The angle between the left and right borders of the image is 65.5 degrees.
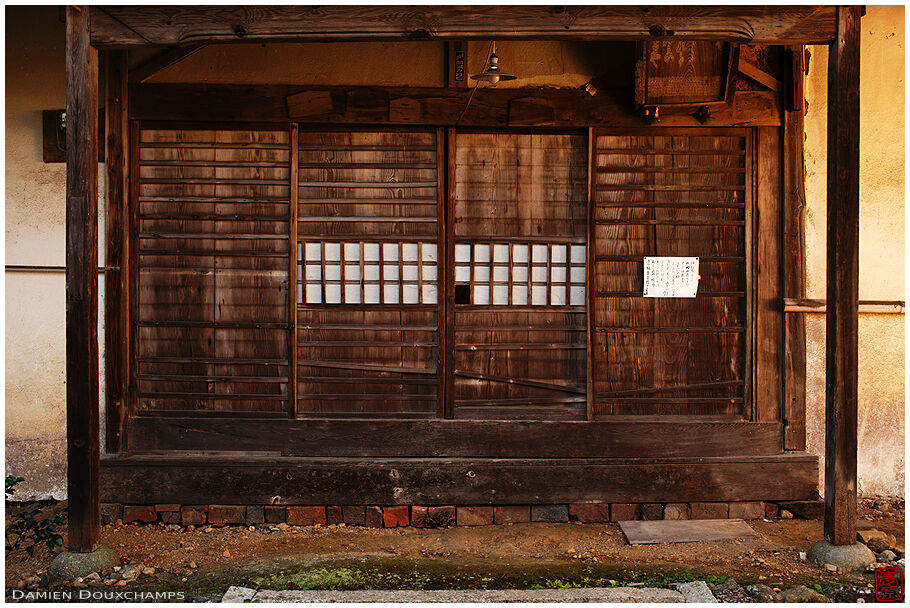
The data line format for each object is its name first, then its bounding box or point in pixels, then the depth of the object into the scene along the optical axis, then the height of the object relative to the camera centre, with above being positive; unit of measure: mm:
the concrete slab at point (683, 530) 5441 -1829
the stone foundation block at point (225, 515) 5832 -1781
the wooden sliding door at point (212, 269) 5918 +251
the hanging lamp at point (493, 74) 5168 +1656
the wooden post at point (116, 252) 5727 +385
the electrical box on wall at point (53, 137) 5906 +1357
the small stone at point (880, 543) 5184 -1806
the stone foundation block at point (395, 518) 5840 -1809
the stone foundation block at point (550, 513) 5891 -1789
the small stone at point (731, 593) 4388 -1854
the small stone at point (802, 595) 4395 -1857
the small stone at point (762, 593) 4411 -1860
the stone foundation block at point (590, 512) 5891 -1781
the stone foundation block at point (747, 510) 5883 -1761
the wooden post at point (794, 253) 5863 +381
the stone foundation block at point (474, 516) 5855 -1801
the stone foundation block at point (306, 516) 5836 -1793
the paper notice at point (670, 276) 5953 +189
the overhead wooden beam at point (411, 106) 5809 +1590
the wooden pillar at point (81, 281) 4547 +116
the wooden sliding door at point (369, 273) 5930 +217
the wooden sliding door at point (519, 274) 5961 +208
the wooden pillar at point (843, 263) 4668 +234
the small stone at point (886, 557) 4969 -1829
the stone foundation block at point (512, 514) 5871 -1793
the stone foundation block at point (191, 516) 5820 -1787
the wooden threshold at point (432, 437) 5918 -1159
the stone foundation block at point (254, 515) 5852 -1787
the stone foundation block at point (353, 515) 5855 -1792
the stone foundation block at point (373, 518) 5848 -1811
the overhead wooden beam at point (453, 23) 4543 +1783
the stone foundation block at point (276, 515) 5859 -1791
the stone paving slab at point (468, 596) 4371 -1853
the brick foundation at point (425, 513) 5832 -1780
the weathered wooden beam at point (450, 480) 5766 -1487
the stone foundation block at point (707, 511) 5863 -1763
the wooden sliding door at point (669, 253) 5957 +259
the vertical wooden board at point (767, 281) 5926 +146
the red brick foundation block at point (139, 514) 5824 -1771
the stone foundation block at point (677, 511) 5867 -1762
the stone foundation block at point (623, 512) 5895 -1780
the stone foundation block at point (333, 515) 5855 -1792
